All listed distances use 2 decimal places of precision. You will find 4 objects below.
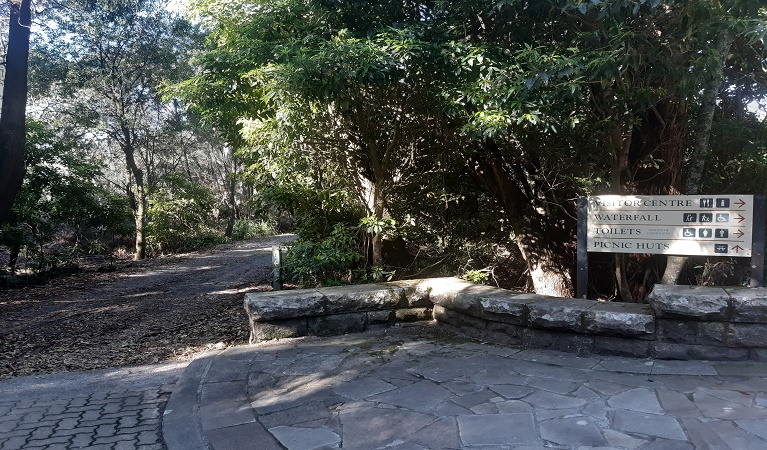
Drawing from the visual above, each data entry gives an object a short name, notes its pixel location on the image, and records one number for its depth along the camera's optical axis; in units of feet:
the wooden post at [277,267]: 25.76
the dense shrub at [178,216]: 65.27
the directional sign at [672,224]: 15.55
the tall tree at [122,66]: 51.80
